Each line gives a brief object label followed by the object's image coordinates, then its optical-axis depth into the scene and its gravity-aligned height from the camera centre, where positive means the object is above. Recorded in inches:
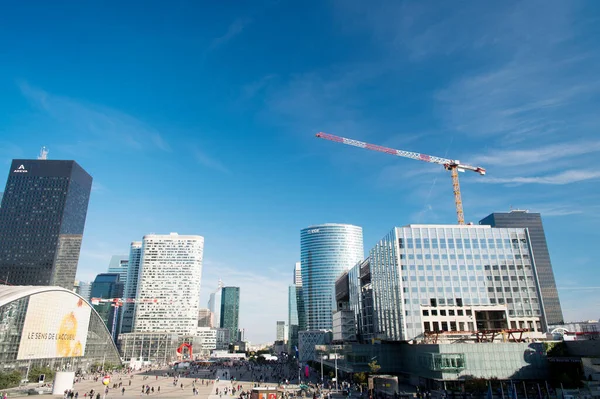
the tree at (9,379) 2846.7 -279.7
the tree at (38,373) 3440.0 -289.9
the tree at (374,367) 3183.6 -247.8
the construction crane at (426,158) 5290.4 +2215.3
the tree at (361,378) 2888.8 -307.4
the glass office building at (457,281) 3656.5 +465.1
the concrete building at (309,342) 6719.0 -115.1
